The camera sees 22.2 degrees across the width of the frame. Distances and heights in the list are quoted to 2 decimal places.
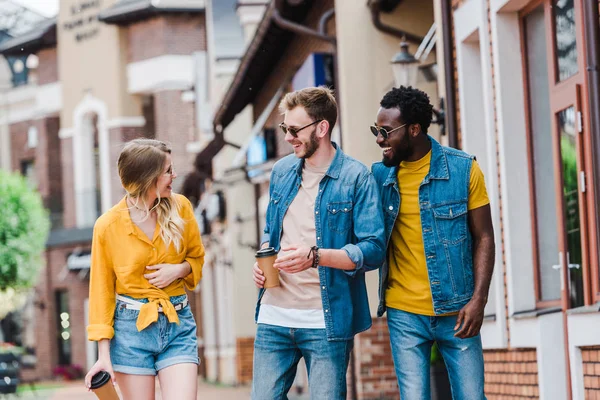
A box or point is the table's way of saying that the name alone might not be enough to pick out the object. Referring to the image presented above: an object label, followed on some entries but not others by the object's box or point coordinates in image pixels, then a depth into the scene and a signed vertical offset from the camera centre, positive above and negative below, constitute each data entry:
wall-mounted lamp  13.58 +1.48
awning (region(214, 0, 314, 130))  20.88 +2.92
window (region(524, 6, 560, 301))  11.19 +0.51
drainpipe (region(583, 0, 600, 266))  8.80 +0.88
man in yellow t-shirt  6.55 -0.08
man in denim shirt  6.45 -0.07
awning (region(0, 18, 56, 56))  54.17 +7.58
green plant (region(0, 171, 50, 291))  50.68 +0.63
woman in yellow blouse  6.66 -0.17
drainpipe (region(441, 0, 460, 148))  12.86 +1.32
